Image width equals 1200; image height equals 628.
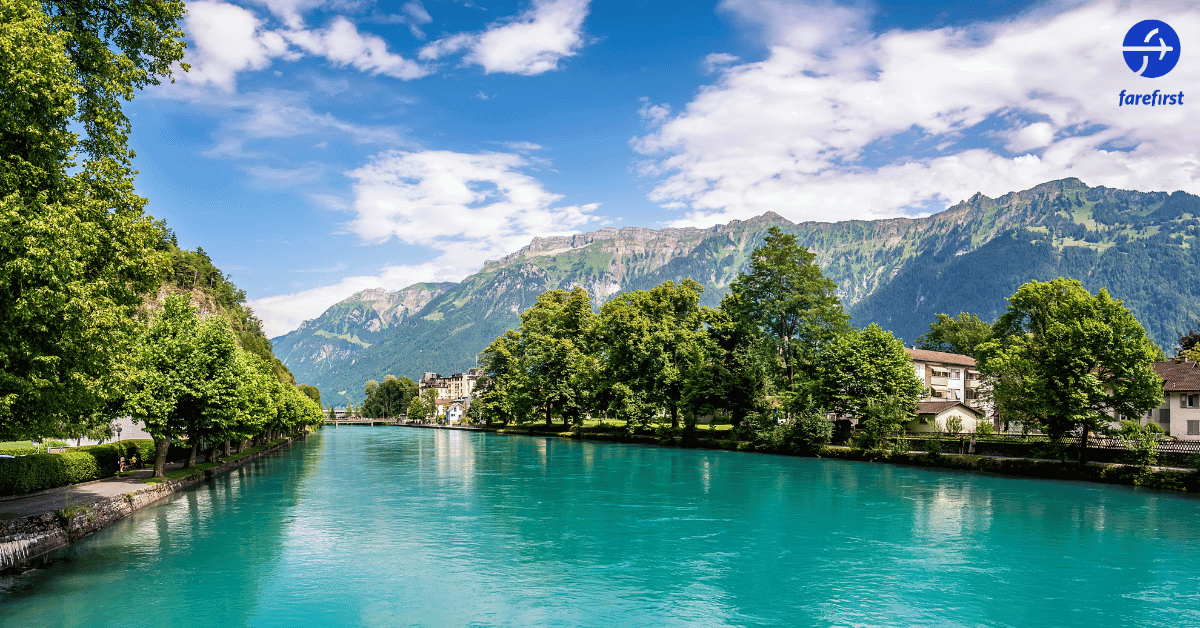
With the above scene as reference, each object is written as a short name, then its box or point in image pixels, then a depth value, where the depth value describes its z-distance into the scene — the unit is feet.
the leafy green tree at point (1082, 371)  142.31
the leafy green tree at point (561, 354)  328.70
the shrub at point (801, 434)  206.49
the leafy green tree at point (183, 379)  119.03
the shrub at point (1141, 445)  135.64
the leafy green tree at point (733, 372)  227.81
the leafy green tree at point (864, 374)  201.46
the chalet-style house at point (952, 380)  247.70
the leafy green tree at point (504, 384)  347.97
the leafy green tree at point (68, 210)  50.44
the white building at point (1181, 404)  181.47
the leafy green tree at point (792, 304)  225.35
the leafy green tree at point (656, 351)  268.41
